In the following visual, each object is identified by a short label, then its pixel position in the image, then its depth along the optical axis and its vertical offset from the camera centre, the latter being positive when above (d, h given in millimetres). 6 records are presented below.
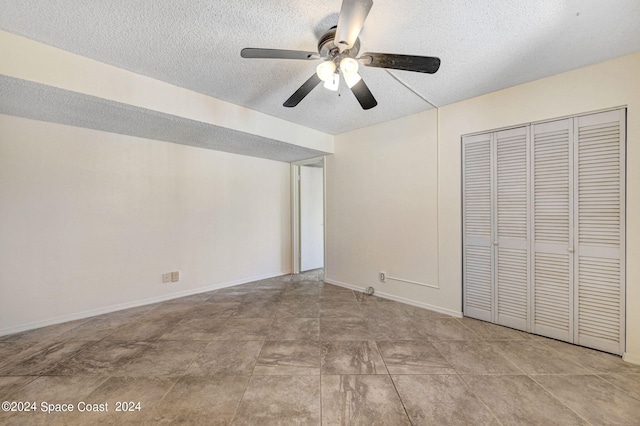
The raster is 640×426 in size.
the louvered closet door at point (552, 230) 2195 -206
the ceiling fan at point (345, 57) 1380 +953
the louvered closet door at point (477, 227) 2625 -198
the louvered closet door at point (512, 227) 2414 -191
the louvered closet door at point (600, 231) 1984 -196
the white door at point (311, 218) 4867 -163
